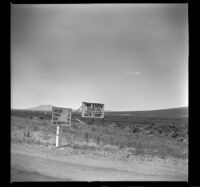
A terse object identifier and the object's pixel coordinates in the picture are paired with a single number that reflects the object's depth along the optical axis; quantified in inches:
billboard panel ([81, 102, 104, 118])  765.3
